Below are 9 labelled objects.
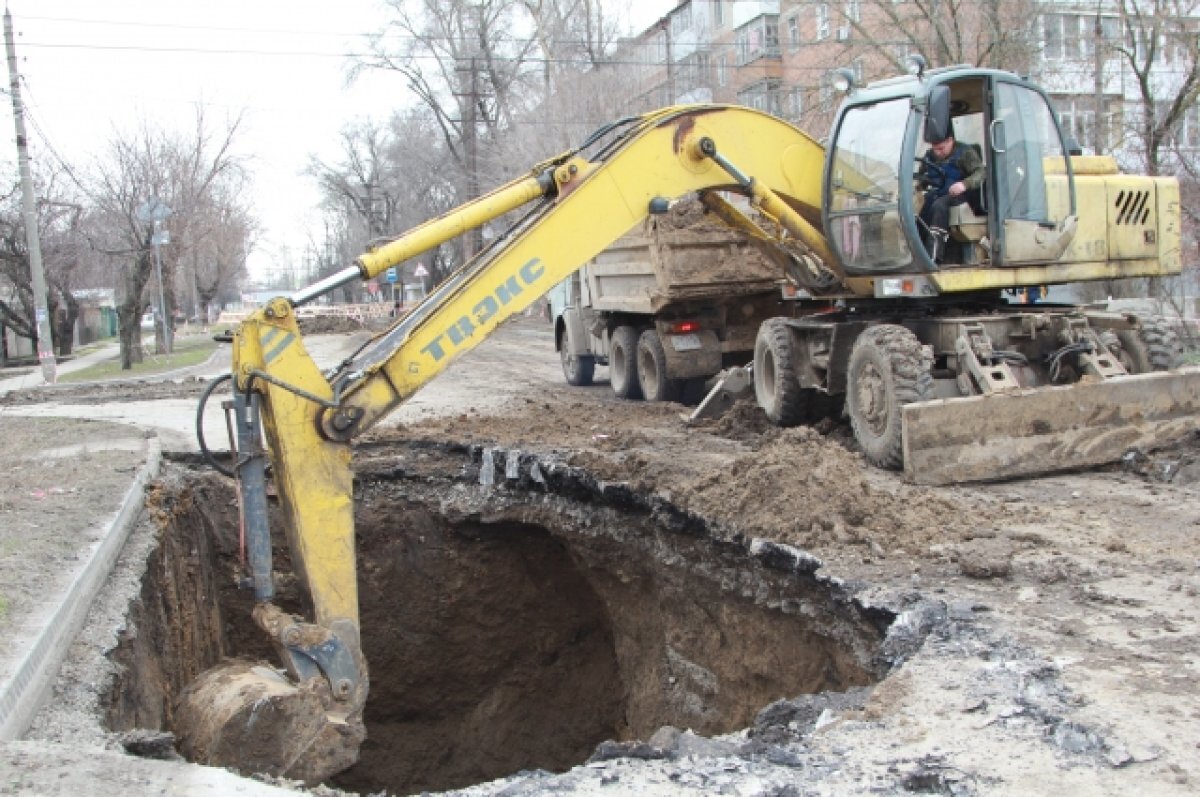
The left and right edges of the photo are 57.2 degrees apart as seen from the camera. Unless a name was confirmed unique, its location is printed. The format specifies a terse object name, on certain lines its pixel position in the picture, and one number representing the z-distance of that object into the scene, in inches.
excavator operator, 301.4
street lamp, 880.9
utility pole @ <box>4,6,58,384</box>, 813.9
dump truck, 442.3
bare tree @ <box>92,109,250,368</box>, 1035.3
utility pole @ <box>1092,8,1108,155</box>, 670.5
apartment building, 680.4
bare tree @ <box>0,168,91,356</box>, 1099.9
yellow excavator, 210.8
